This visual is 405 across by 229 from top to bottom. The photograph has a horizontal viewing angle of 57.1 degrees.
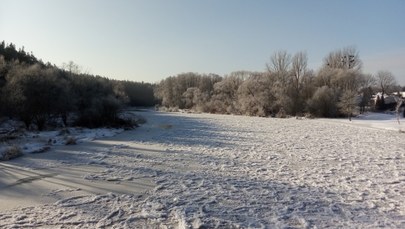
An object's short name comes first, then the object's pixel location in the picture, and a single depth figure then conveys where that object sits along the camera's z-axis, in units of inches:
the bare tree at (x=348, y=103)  2033.6
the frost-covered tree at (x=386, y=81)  3274.6
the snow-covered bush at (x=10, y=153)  557.1
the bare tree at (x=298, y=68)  2607.5
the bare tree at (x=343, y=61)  2864.2
